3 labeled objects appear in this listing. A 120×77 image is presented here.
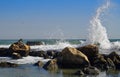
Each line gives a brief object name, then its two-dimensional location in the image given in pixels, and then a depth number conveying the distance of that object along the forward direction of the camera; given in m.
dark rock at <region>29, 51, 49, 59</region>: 30.17
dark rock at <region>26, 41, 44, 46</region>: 55.17
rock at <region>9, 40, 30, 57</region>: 29.53
